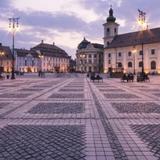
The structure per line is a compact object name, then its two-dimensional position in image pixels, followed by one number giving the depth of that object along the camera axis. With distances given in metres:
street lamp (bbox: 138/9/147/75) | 17.69
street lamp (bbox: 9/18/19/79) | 25.62
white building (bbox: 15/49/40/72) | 74.19
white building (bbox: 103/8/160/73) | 54.74
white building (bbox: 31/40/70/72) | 81.97
